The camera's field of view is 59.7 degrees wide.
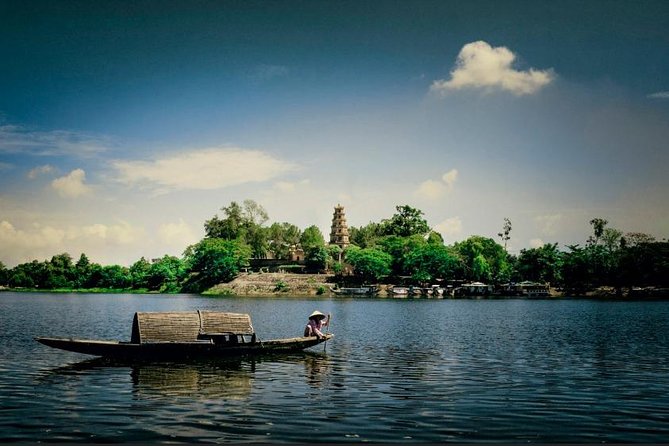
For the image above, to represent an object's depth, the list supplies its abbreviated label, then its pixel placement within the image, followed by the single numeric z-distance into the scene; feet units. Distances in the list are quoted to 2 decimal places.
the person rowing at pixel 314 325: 87.76
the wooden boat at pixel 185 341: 75.41
